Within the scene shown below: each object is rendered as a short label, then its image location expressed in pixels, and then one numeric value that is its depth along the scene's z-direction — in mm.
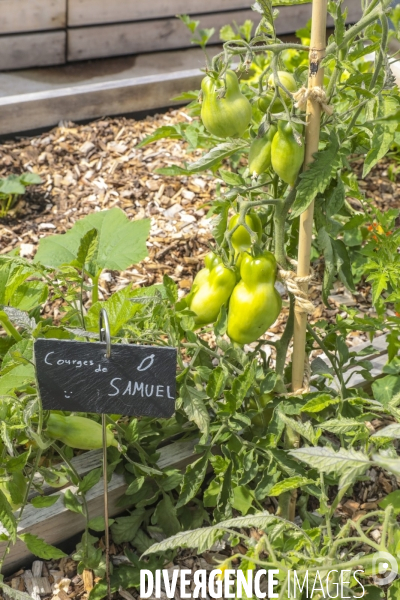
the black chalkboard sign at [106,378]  1332
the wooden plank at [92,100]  2432
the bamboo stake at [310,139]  1367
